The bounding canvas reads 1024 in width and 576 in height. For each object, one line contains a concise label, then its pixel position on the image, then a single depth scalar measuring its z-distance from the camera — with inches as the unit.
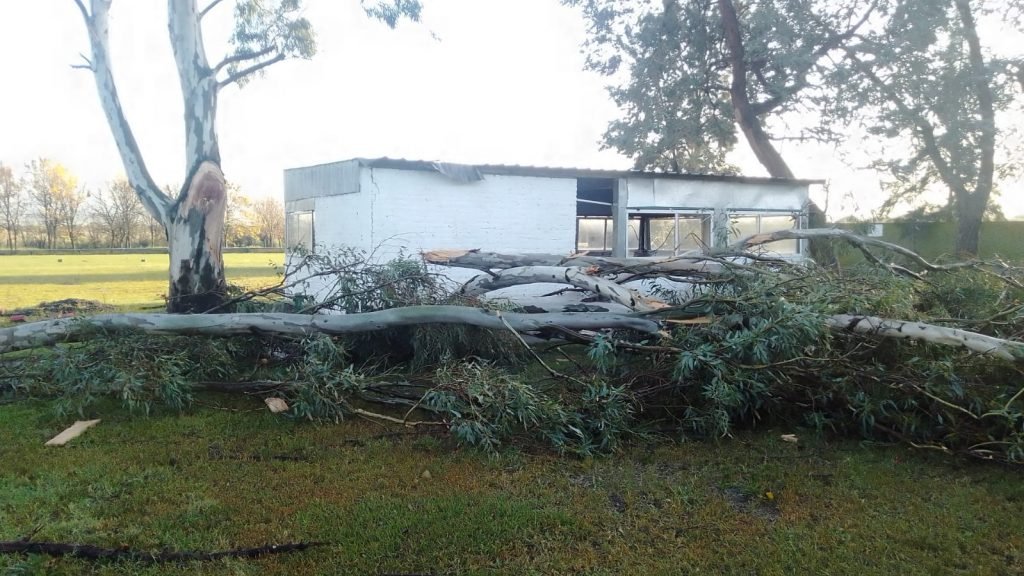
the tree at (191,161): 368.5
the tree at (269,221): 2252.7
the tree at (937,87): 572.4
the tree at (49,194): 2069.4
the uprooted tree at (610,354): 192.9
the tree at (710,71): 607.8
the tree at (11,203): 2041.1
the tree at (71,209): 2090.3
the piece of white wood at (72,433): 206.4
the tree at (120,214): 1991.9
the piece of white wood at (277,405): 231.3
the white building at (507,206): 401.1
